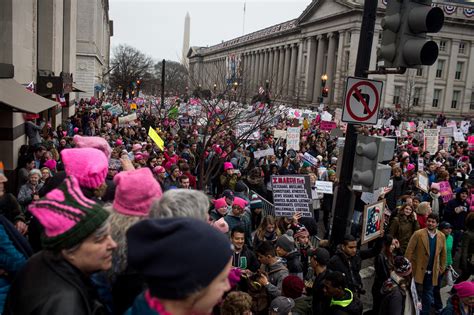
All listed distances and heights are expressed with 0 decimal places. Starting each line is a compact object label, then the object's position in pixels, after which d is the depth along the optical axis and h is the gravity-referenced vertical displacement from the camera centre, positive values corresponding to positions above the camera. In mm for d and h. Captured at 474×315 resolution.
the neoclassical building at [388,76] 65125 +6897
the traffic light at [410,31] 5129 +936
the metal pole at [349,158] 6145 -746
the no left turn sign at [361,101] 6223 +81
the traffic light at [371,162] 5938 -749
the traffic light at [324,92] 29348 +774
